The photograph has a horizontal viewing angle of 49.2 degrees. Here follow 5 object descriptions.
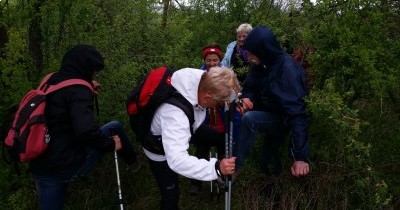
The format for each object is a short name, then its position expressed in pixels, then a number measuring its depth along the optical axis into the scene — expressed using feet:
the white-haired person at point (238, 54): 17.11
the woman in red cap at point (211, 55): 17.75
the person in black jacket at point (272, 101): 11.46
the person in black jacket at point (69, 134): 10.64
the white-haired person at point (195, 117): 9.09
